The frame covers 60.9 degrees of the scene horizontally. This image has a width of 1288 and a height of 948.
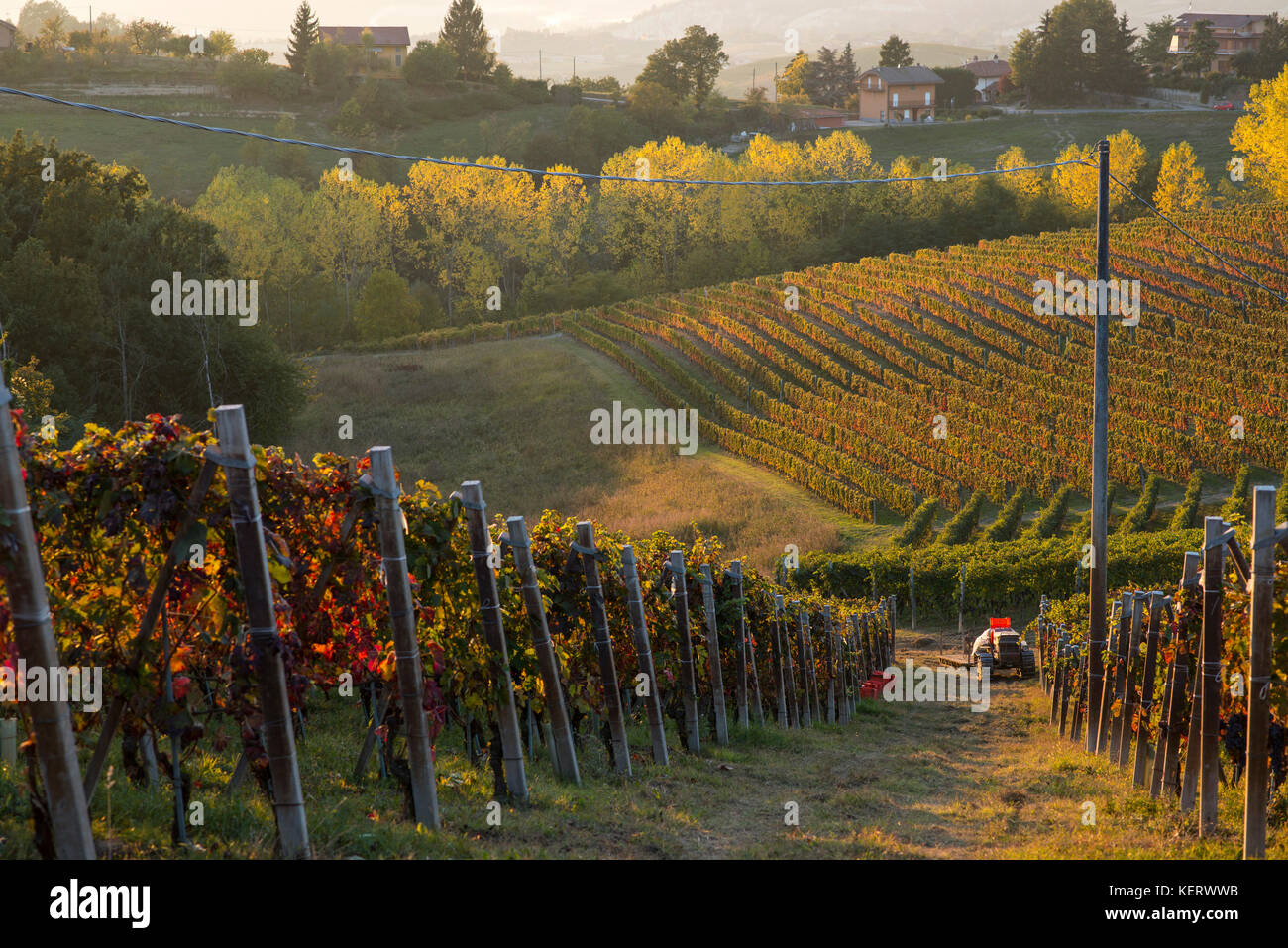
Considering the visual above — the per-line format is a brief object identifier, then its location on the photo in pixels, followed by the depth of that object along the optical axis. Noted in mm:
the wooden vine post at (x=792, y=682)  14224
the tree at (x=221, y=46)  117938
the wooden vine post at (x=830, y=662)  16453
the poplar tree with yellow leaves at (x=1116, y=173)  74312
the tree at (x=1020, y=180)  75750
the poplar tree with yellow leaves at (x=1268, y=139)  65562
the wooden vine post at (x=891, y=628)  26380
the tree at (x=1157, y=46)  113500
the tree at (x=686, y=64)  119812
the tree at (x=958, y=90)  123125
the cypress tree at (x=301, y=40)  112562
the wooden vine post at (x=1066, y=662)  15602
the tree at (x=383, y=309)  65375
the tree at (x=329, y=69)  110875
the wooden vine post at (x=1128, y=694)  10109
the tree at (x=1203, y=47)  109862
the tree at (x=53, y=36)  106562
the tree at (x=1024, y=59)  113875
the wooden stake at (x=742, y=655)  12047
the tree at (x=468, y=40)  123125
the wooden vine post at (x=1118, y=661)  10961
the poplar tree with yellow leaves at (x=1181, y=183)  71188
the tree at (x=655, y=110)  107194
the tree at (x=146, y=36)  119812
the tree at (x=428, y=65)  116125
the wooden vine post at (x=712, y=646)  10812
